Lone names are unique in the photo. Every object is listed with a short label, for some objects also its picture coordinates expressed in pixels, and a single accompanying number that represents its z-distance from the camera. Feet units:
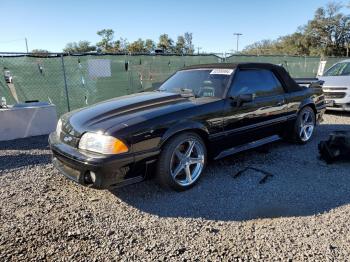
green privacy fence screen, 23.57
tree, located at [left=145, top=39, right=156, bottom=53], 175.75
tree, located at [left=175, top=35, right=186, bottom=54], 190.81
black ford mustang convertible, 9.55
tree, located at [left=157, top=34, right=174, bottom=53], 179.50
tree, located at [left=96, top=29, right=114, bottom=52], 186.70
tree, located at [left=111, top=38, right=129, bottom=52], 175.48
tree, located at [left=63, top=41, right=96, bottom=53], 226.25
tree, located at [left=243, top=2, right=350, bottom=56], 148.56
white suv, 24.43
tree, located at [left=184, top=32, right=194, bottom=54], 203.51
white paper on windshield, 13.24
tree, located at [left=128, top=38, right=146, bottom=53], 170.28
